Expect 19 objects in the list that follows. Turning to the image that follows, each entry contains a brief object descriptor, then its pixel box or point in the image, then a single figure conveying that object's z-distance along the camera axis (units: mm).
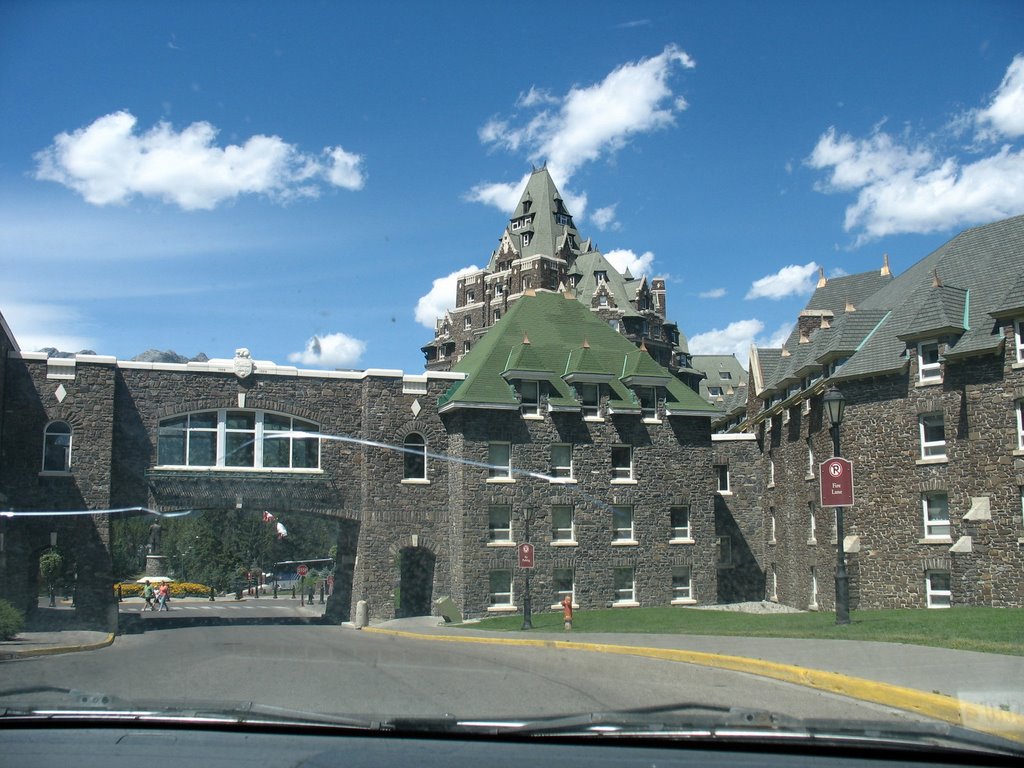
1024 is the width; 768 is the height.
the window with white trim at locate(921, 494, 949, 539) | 29812
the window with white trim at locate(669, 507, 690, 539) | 39188
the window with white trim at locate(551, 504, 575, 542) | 37031
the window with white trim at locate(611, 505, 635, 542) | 37875
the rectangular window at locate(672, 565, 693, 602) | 38688
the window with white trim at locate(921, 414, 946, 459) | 30203
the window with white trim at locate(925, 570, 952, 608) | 29453
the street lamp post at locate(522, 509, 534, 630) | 27675
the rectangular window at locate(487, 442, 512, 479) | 36281
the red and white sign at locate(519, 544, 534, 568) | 29734
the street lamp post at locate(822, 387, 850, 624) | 19984
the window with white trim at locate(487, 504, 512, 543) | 36156
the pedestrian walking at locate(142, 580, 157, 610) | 30984
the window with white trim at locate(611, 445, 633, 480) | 38406
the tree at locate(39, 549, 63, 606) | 30922
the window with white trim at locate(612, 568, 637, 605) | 37594
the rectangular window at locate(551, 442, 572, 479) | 37250
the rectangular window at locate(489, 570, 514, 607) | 35875
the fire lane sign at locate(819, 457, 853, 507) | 20312
